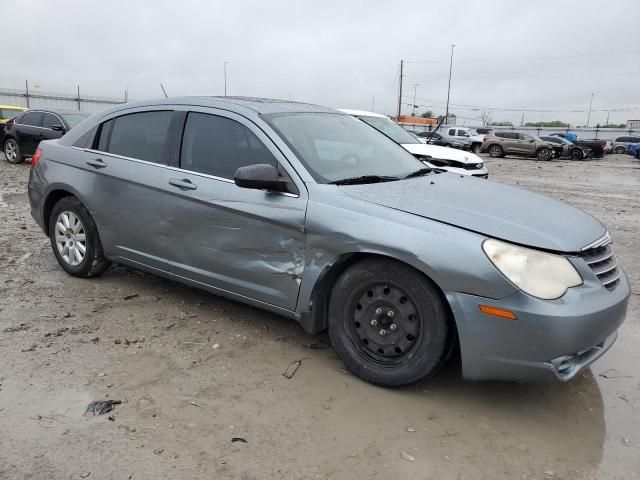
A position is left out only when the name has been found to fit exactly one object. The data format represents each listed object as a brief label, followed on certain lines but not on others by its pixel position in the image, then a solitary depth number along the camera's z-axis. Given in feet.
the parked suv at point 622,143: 132.05
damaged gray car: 9.14
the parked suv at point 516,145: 93.20
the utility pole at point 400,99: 192.77
